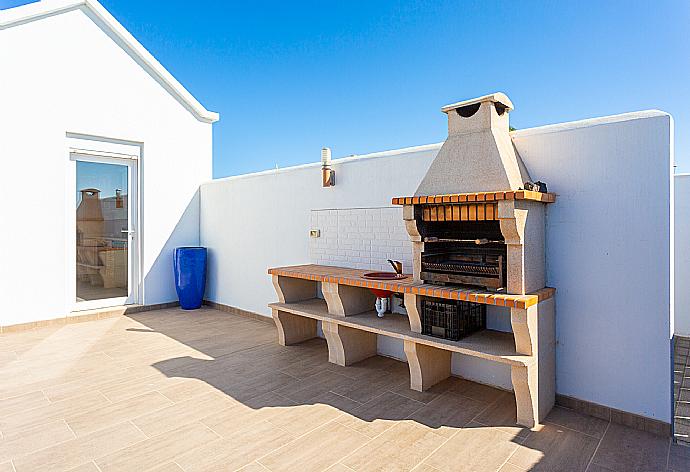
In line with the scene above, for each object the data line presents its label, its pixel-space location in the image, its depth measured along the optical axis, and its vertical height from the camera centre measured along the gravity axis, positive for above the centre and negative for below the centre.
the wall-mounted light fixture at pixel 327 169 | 4.40 +0.72
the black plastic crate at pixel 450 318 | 2.86 -0.61
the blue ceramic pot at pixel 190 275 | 6.11 -0.63
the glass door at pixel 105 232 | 5.64 +0.02
